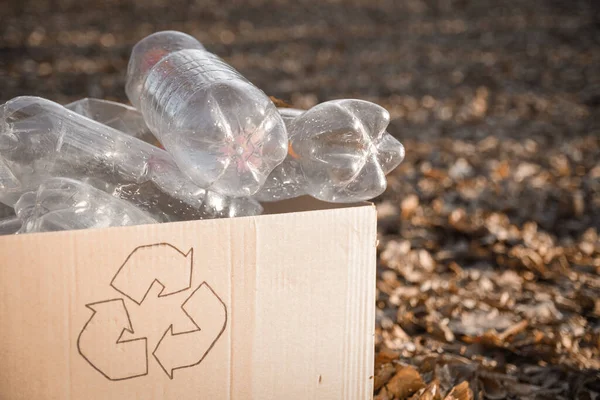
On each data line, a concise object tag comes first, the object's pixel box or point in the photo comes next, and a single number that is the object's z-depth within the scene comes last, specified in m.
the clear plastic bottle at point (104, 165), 1.65
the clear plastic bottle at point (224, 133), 1.63
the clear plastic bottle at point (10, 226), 1.63
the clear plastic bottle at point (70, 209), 1.60
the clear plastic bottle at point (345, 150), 1.67
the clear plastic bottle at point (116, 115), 1.78
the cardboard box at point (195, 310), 1.55
